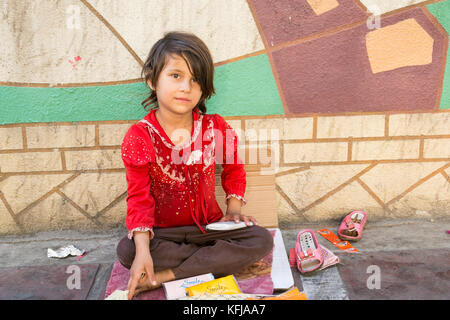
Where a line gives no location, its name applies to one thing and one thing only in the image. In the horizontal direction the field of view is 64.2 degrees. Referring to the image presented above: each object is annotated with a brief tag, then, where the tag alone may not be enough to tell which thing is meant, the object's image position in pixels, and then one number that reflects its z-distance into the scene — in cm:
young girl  155
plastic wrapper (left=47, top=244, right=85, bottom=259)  186
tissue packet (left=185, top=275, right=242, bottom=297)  141
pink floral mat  150
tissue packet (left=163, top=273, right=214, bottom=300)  146
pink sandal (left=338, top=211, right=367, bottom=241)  193
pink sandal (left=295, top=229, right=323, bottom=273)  163
